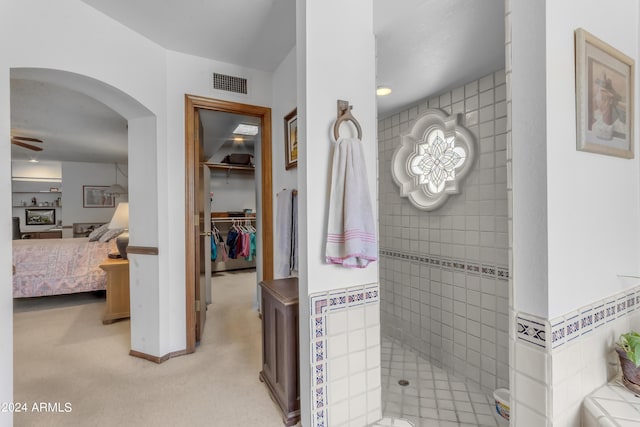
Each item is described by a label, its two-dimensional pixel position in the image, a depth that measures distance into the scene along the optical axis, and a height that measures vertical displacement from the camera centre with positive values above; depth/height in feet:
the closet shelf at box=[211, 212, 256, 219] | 18.29 -0.08
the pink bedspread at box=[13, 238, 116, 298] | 11.37 -2.12
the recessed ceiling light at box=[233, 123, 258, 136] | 13.01 +3.96
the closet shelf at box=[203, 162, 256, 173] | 16.95 +2.80
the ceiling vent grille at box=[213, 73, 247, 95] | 8.29 +3.78
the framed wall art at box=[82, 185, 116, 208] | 20.85 +1.30
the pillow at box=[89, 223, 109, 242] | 13.12 -0.86
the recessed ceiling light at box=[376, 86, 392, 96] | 7.02 +2.98
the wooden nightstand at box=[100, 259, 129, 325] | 9.85 -2.61
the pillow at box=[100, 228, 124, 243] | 12.85 -0.89
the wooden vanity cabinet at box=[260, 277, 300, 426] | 5.24 -2.54
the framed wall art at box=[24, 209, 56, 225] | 23.48 -0.03
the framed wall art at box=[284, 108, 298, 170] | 7.54 +1.98
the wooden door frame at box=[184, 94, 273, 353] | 7.86 +0.70
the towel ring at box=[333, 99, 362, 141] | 4.58 +1.51
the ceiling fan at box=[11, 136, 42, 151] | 11.56 +2.95
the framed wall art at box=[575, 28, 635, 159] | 3.54 +1.47
